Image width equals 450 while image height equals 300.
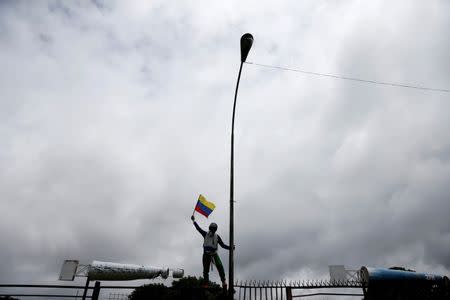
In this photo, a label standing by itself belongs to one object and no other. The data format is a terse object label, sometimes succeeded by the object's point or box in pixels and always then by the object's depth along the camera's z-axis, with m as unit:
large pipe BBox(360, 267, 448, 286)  17.94
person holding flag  9.54
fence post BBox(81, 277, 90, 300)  7.95
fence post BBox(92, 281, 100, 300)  7.82
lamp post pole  6.81
